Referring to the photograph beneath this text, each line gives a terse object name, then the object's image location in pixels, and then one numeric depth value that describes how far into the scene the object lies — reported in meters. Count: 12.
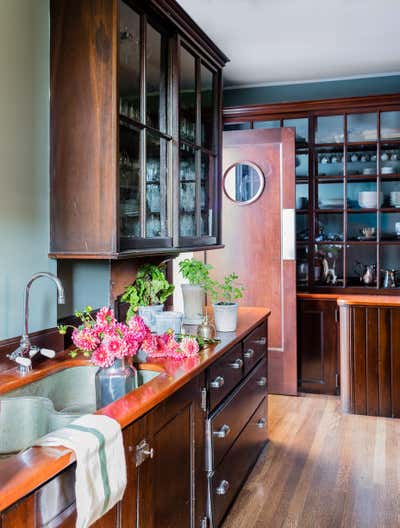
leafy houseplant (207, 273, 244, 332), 2.57
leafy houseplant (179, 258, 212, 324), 2.75
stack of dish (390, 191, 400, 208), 4.23
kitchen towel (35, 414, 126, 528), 1.15
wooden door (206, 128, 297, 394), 4.16
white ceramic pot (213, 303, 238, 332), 2.57
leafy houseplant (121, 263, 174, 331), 2.37
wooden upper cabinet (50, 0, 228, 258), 1.98
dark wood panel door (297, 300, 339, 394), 4.23
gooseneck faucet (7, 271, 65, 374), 1.79
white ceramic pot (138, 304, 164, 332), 2.35
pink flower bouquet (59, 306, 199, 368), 1.68
